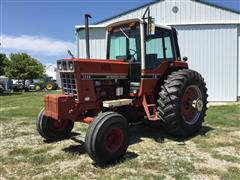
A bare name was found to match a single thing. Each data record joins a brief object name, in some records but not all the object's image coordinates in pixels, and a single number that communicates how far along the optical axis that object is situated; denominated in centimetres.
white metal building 874
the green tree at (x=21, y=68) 2660
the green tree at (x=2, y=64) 1903
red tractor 331
